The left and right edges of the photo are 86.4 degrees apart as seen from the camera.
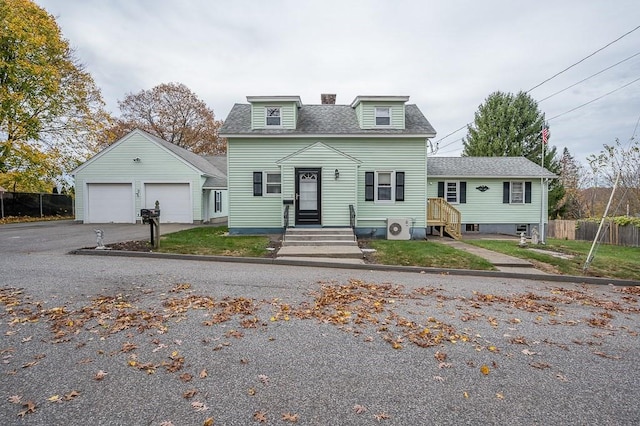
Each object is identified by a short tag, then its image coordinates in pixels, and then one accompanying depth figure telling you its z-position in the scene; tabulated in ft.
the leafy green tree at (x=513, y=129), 95.35
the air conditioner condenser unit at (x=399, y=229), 45.85
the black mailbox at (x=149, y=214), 32.93
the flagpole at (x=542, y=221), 44.83
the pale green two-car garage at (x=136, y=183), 66.33
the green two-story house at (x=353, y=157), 47.62
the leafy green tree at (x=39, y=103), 63.82
